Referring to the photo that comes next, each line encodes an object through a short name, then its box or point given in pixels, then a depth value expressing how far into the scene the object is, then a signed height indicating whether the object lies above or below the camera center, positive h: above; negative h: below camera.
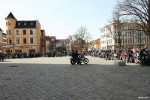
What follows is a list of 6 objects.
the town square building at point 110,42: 71.81 +5.46
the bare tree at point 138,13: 21.78 +6.17
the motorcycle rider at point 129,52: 15.75 -0.04
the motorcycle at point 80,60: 14.93 -0.81
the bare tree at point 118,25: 31.36 +6.10
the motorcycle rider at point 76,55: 14.86 -0.27
